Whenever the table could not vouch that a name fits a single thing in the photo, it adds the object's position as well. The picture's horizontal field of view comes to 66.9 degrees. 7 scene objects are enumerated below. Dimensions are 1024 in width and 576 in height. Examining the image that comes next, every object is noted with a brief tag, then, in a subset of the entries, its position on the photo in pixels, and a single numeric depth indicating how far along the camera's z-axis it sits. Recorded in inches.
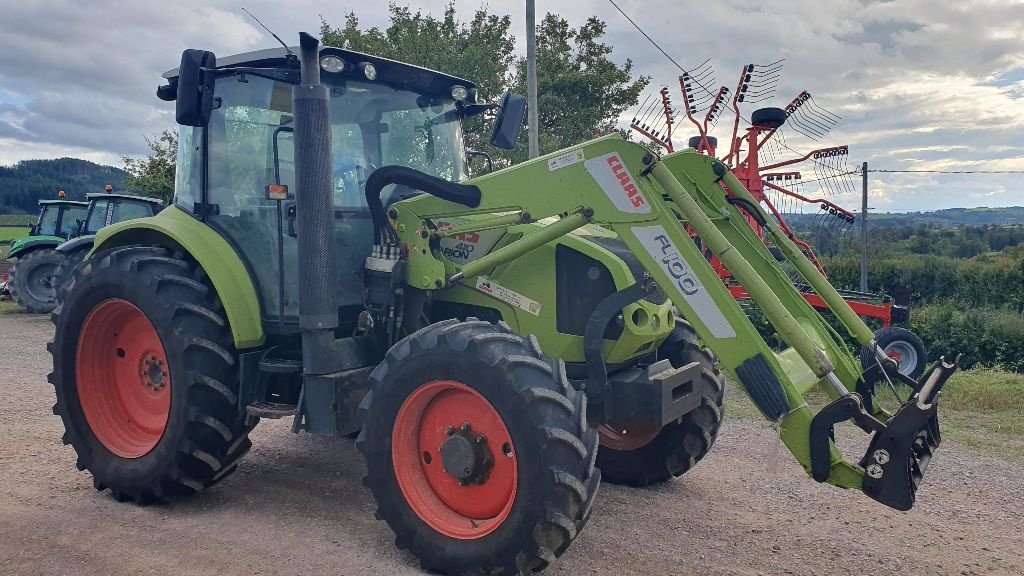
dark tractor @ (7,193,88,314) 597.0
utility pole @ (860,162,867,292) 455.5
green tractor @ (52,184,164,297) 568.4
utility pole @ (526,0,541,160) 456.8
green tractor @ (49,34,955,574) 138.3
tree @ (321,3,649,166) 718.5
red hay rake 434.6
